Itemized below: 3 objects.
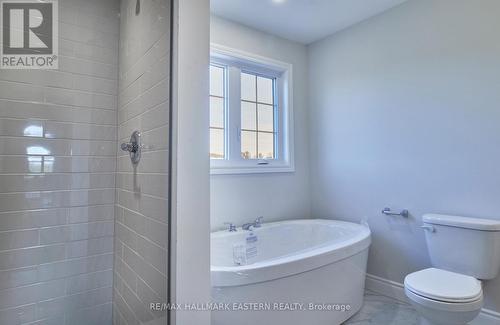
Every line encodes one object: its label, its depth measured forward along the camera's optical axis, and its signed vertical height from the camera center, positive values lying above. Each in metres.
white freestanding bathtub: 1.46 -0.68
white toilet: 1.53 -0.68
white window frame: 2.59 +0.55
